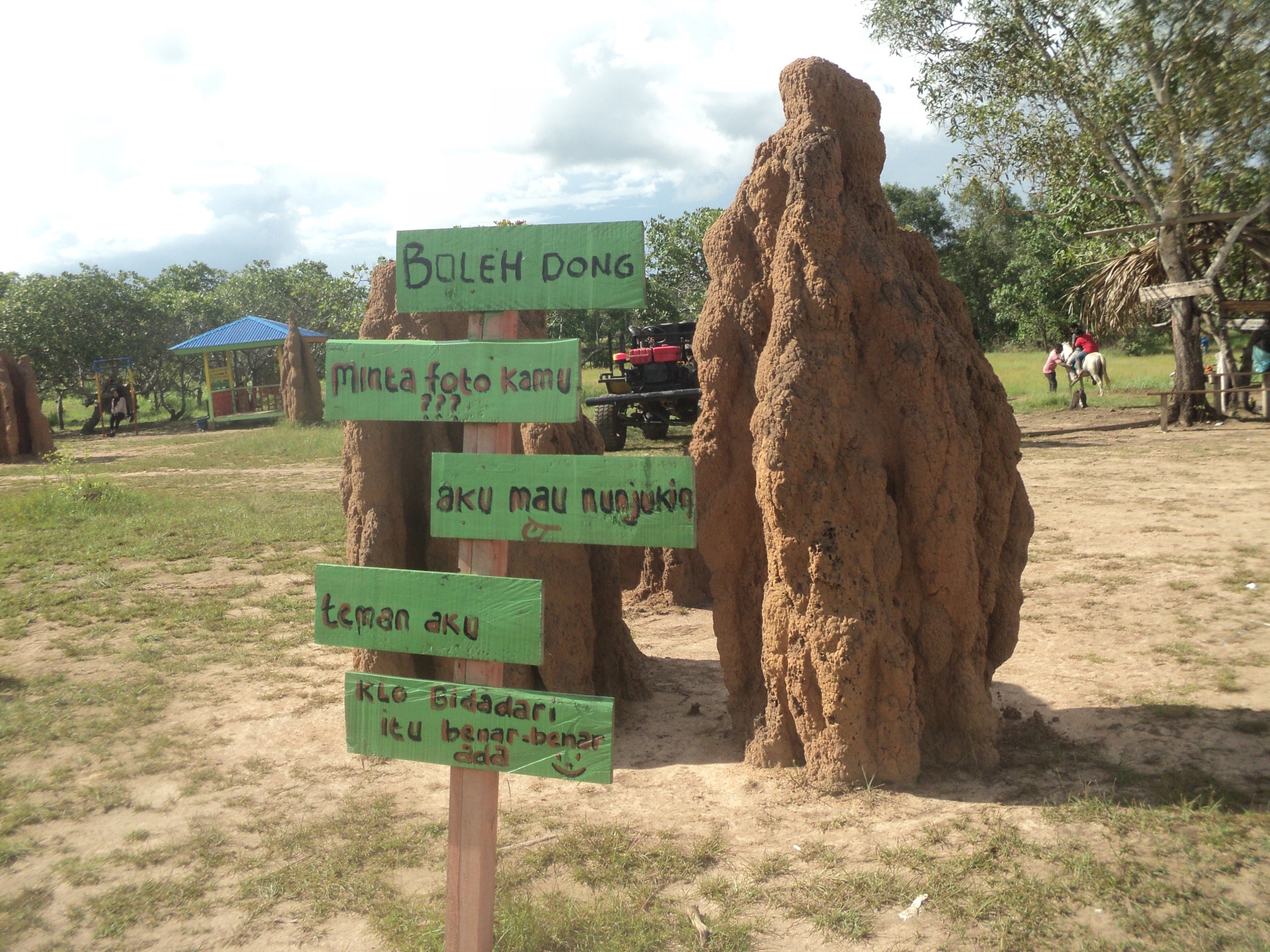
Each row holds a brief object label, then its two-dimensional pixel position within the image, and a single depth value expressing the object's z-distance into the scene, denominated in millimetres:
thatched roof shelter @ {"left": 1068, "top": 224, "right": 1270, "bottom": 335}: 17406
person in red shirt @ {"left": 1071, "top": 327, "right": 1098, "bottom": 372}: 20047
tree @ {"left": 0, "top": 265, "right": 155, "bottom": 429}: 29156
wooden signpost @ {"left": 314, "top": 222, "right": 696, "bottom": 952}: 2848
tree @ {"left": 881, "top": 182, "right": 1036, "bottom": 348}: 35531
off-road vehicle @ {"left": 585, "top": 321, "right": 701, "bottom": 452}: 17141
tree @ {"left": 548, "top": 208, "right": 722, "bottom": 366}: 32719
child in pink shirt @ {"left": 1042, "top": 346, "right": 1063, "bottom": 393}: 21844
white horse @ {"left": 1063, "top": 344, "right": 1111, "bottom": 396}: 19969
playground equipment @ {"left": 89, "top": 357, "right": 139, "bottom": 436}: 27719
